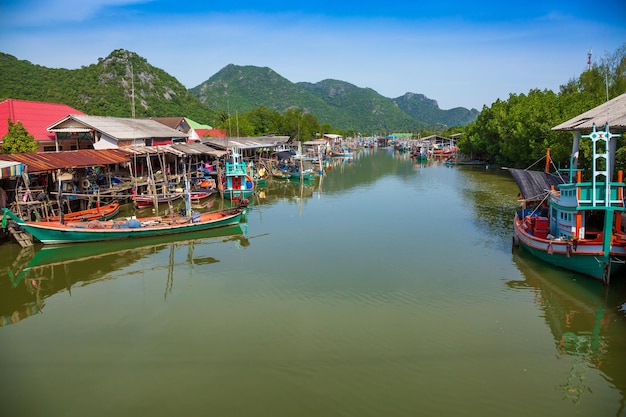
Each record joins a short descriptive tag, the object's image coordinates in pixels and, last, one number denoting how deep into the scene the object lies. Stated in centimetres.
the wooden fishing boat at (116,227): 1689
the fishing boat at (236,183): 2805
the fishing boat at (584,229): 1196
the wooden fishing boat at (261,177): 3616
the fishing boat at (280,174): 4212
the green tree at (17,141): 2247
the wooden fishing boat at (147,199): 2439
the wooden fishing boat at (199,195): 2724
